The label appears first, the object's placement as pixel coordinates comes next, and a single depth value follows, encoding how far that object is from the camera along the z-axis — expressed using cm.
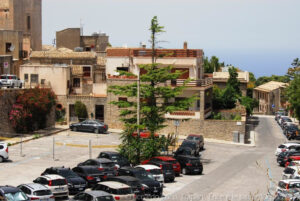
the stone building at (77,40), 9006
